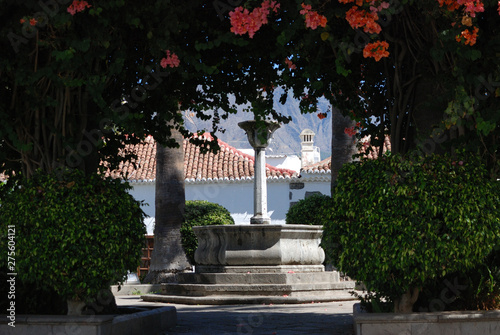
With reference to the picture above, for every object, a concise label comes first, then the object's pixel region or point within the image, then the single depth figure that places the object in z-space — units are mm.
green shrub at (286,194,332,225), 34225
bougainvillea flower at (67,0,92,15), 11530
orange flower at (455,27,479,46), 11250
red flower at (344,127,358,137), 17078
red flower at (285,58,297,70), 14892
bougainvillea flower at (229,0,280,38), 12159
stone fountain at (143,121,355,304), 24100
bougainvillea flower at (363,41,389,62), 11957
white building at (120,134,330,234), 59164
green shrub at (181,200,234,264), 34225
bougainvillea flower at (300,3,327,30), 11545
